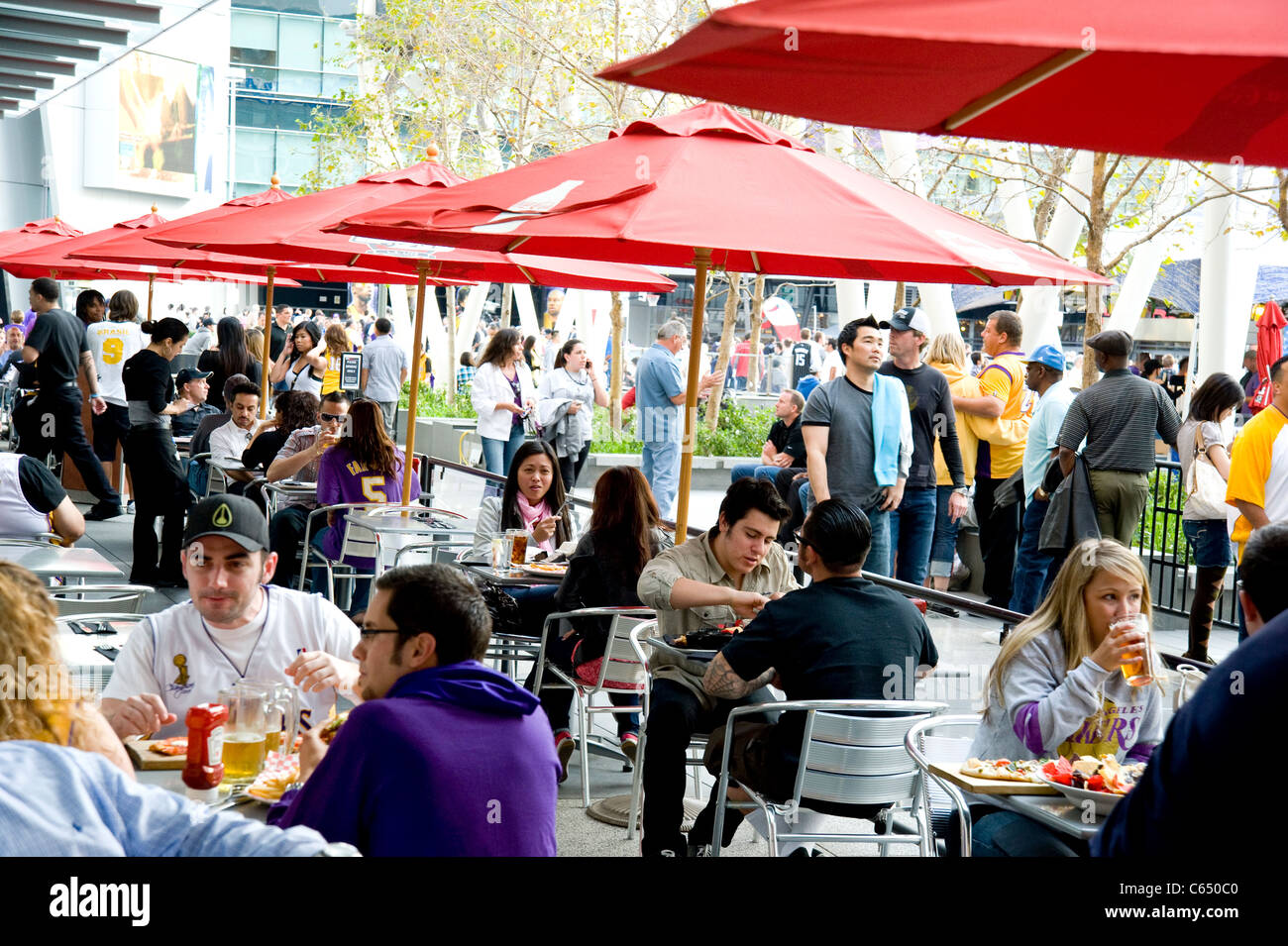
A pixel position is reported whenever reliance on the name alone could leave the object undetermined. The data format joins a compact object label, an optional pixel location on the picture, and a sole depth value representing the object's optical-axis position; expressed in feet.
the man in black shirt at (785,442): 37.14
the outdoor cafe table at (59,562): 18.20
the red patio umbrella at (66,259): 39.91
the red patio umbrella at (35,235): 45.03
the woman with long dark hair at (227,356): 43.62
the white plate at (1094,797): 11.21
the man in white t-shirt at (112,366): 43.65
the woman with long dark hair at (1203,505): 28.25
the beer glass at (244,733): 10.34
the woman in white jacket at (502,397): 44.19
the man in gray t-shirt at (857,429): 26.94
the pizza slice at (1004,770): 11.96
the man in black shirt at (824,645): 14.70
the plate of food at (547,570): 22.15
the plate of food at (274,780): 9.91
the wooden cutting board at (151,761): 10.62
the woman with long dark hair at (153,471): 33.60
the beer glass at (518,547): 22.97
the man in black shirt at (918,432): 29.12
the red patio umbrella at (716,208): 15.80
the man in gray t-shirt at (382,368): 54.29
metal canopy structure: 38.91
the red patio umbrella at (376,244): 26.94
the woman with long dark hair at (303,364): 50.21
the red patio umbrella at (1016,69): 6.88
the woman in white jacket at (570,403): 44.04
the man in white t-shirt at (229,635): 12.14
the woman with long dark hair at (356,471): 27.22
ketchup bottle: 10.14
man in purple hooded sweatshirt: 8.45
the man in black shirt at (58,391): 39.81
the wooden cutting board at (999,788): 11.68
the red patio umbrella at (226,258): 32.37
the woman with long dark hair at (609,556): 19.85
